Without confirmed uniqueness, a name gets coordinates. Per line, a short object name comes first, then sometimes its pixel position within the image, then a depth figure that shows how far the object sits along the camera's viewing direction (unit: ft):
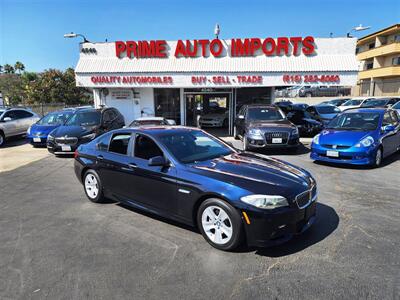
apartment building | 122.84
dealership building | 46.03
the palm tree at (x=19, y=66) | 210.34
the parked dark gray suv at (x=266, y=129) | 31.50
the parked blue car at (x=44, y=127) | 39.45
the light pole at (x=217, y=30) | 53.16
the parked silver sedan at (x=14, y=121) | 43.37
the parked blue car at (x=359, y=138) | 24.62
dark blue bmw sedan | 10.98
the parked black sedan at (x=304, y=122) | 47.14
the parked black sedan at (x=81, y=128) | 32.96
